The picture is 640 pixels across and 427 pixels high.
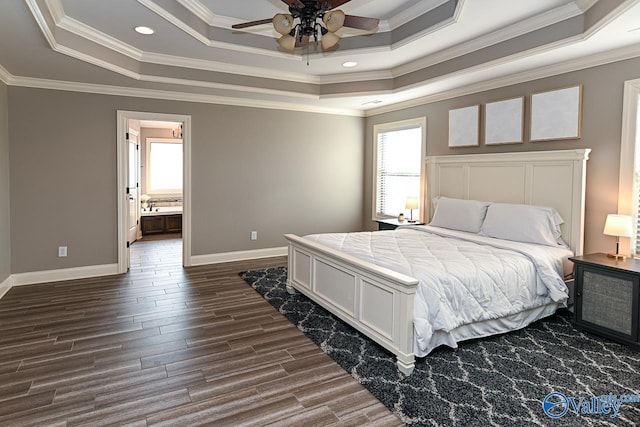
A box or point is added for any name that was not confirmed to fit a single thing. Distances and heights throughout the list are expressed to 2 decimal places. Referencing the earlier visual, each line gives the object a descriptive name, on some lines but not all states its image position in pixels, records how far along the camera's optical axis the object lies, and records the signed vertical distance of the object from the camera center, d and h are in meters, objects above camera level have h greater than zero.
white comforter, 2.72 -0.61
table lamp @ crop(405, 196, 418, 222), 5.73 -0.14
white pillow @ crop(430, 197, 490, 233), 4.50 -0.24
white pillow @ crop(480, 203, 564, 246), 3.88 -0.30
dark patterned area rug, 2.21 -1.21
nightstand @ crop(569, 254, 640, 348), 3.01 -0.81
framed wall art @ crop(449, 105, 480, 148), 4.89 +0.87
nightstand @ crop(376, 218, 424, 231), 5.66 -0.44
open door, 7.41 +0.10
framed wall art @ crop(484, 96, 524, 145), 4.37 +0.84
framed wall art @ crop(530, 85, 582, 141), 3.85 +0.83
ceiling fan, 2.73 +1.26
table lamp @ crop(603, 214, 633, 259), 3.27 -0.26
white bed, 2.71 -0.63
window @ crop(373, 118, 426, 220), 5.92 +0.45
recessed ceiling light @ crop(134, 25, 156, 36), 3.59 +1.48
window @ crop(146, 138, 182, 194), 9.27 +0.59
